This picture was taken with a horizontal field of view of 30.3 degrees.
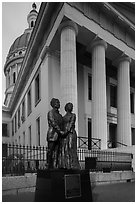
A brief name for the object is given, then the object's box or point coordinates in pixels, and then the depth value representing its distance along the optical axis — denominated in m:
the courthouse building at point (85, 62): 17.53
